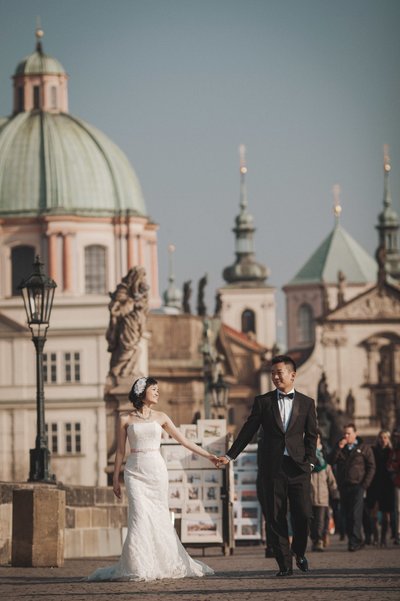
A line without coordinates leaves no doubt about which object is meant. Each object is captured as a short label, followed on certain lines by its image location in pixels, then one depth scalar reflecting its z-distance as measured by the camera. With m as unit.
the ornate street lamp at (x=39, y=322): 25.52
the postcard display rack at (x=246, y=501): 26.03
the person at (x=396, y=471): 25.38
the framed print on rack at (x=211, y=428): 24.11
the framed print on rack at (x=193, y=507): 24.45
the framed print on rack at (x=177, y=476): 24.28
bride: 18.47
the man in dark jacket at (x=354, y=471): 26.28
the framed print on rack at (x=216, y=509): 24.52
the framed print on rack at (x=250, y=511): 26.06
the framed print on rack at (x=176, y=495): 24.36
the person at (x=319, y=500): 26.13
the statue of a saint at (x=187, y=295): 95.94
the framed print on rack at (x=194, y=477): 24.31
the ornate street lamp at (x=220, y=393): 50.10
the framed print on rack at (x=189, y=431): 24.28
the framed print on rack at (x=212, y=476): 24.36
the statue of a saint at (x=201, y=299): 90.08
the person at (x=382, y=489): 27.94
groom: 17.72
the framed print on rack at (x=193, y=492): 24.39
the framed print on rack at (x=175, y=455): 24.19
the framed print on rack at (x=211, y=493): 24.44
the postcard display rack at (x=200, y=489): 24.14
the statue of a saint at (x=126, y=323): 34.56
